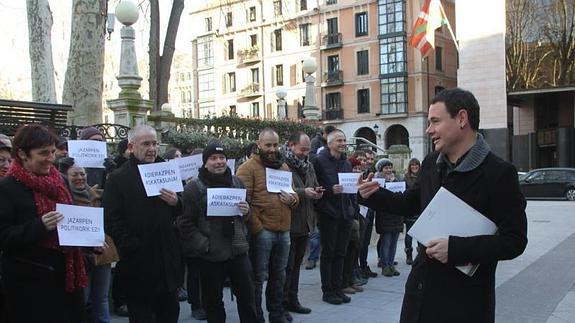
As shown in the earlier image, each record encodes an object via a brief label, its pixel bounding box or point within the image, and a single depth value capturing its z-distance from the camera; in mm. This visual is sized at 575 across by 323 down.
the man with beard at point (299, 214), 6699
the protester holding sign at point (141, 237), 4613
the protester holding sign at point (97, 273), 5547
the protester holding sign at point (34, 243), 3596
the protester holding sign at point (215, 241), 5199
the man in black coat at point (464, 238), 2885
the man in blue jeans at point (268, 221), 6023
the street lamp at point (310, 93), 17125
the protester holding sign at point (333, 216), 7129
